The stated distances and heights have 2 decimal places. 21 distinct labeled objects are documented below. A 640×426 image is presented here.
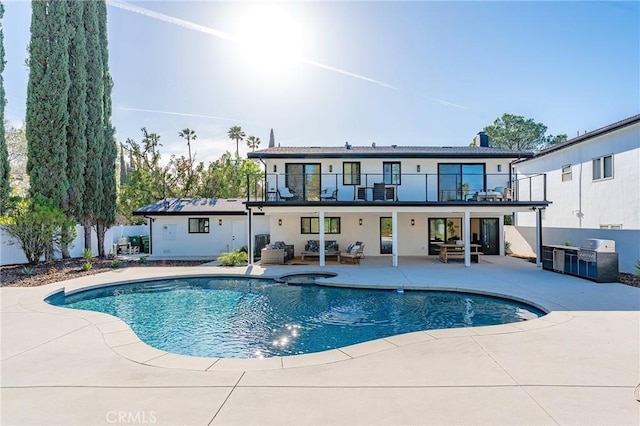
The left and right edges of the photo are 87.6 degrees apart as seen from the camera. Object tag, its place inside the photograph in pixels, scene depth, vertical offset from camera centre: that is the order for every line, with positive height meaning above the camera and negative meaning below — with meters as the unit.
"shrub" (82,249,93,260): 15.80 -1.76
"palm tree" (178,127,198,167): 36.62 +9.05
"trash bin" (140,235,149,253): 22.91 -1.81
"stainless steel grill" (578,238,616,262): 10.45 -1.09
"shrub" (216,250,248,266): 14.49 -1.90
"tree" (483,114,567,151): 38.34 +9.35
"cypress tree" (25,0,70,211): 15.23 +5.43
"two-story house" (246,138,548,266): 14.35 +1.00
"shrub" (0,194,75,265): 13.40 -0.31
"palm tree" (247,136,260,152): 47.31 +10.54
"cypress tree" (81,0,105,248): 17.59 +5.07
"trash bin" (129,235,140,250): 22.77 -1.67
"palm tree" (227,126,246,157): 46.16 +11.51
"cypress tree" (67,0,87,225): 16.44 +5.46
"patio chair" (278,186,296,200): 15.70 +1.03
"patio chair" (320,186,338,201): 15.93 +1.06
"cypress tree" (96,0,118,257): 18.61 +3.75
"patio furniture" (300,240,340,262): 15.46 -1.62
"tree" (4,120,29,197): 27.44 +5.36
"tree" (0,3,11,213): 14.36 +2.56
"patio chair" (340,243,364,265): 14.61 -1.68
